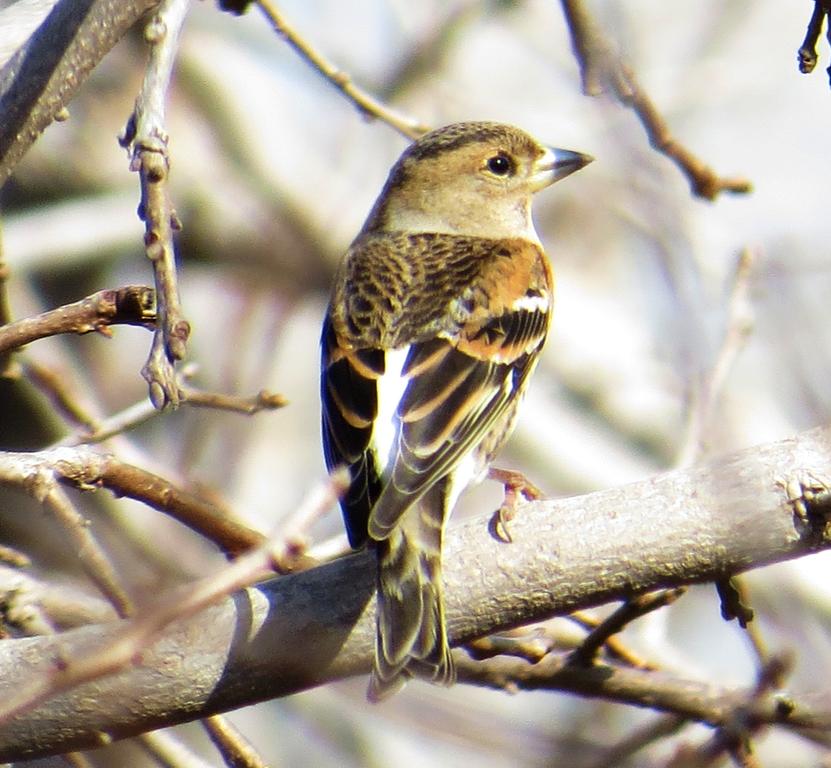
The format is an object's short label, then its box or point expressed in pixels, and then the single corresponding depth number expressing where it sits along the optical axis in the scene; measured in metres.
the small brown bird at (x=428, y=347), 7.38
